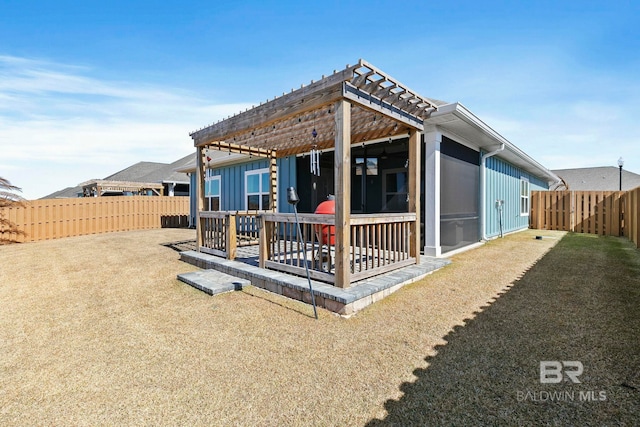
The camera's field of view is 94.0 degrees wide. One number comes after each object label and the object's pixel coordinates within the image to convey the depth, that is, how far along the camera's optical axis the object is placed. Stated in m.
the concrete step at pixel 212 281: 4.32
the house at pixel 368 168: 3.82
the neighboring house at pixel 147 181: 17.25
